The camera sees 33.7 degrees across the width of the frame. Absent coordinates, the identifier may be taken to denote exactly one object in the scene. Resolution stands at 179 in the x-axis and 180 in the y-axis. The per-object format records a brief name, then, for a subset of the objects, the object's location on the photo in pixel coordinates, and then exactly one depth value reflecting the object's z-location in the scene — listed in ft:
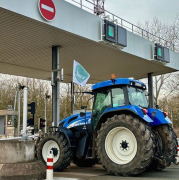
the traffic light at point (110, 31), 48.72
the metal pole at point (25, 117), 26.01
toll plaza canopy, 39.34
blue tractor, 26.61
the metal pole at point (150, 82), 75.63
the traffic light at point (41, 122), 47.22
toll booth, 78.51
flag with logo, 43.01
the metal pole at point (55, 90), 51.75
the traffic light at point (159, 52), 63.00
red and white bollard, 23.58
